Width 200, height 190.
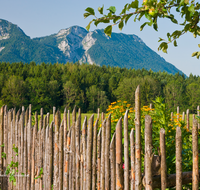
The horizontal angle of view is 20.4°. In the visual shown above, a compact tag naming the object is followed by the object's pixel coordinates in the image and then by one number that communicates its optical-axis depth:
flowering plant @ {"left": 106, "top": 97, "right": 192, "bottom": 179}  7.21
